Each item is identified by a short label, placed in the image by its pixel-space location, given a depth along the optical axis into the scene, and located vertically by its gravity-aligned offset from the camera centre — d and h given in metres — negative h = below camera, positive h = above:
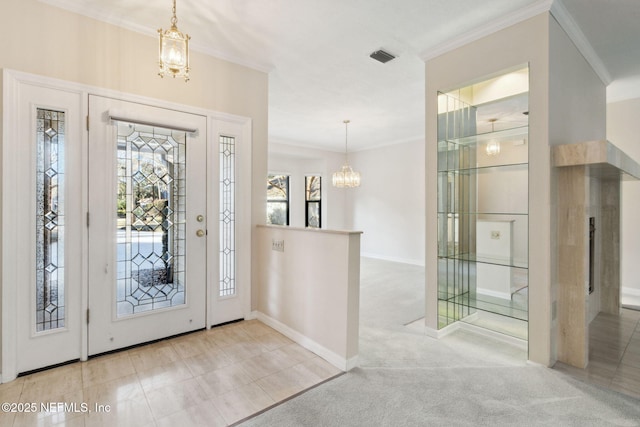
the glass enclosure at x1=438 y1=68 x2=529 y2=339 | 2.79 +0.07
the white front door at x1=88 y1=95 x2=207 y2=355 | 2.55 -0.10
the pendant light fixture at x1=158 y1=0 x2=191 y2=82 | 1.83 +0.99
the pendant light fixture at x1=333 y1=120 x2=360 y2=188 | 6.38 +0.73
